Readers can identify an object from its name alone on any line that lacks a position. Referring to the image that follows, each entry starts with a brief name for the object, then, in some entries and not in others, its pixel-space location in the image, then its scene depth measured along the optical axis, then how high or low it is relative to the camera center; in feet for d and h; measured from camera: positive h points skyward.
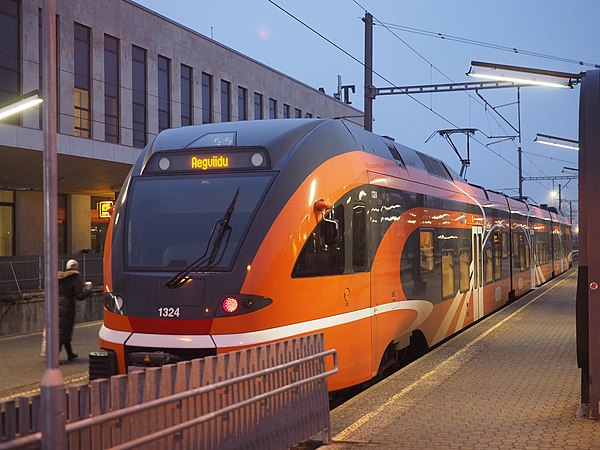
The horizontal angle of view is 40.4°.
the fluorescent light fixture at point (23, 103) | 49.37 +8.43
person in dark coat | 42.98 -3.05
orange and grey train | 26.55 -0.23
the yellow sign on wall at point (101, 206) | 93.38 +4.17
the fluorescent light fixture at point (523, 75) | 49.78 +10.13
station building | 78.28 +17.13
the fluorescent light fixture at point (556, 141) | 76.59 +9.47
